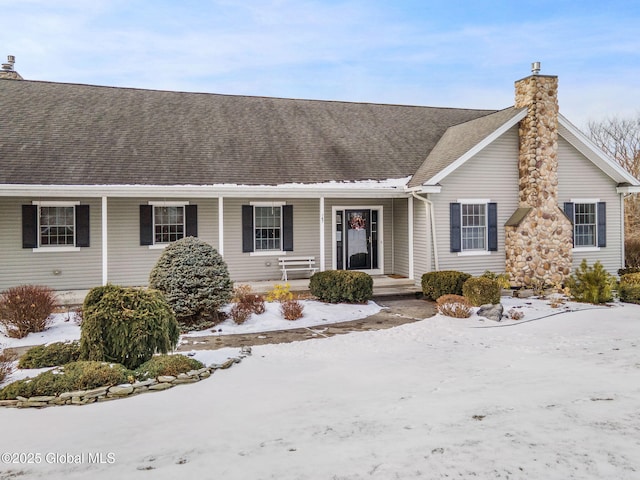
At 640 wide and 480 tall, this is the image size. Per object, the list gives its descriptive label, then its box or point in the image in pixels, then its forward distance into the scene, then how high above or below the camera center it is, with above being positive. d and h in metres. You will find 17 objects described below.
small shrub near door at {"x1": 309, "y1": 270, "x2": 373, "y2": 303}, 11.54 -1.04
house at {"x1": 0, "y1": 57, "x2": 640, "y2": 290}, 12.57 +1.37
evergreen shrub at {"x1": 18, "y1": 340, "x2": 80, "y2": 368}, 6.55 -1.47
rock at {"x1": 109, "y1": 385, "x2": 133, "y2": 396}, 5.58 -1.64
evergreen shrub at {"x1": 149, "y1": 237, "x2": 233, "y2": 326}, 9.24 -0.67
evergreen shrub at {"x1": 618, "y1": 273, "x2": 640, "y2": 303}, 11.85 -1.30
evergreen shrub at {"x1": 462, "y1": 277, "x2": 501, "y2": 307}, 10.80 -1.12
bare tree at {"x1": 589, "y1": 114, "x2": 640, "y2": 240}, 35.00 +7.69
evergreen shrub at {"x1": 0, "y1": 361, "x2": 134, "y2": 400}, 5.45 -1.53
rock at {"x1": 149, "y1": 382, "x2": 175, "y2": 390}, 5.82 -1.68
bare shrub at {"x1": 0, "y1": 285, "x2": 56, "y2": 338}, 8.55 -1.10
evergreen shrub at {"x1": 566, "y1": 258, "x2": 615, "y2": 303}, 11.70 -1.14
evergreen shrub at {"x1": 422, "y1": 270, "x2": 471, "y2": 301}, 12.16 -1.04
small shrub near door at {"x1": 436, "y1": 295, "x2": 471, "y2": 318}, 10.05 -1.36
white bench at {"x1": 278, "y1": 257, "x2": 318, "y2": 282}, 13.95 -0.59
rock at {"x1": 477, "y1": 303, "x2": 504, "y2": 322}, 9.91 -1.45
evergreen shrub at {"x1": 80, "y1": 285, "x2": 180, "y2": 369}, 6.26 -1.05
